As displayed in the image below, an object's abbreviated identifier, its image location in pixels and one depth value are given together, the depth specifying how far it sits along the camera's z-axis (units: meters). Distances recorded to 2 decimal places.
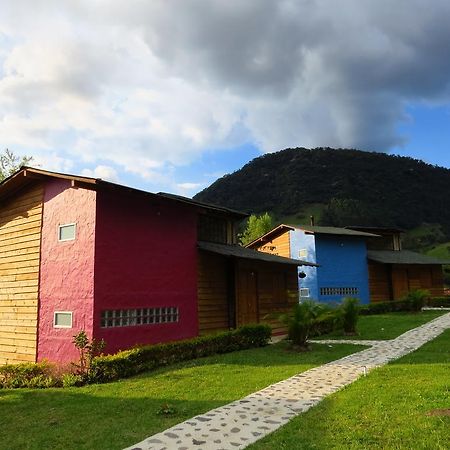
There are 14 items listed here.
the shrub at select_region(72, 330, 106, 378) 11.79
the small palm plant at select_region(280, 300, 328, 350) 14.21
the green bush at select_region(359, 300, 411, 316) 27.84
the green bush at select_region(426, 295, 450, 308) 32.75
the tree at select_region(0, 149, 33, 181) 38.45
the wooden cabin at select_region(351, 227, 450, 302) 32.75
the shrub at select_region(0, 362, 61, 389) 12.13
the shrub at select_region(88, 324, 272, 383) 11.38
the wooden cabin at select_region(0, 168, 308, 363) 13.07
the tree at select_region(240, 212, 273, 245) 50.91
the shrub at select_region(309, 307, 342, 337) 18.23
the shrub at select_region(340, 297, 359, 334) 17.89
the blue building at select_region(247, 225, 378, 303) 30.02
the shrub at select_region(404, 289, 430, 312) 26.25
